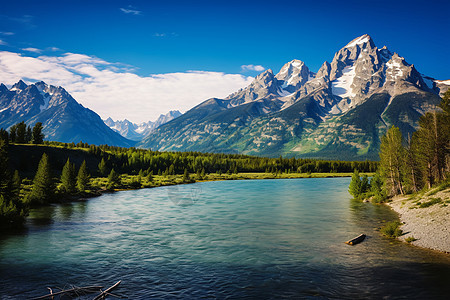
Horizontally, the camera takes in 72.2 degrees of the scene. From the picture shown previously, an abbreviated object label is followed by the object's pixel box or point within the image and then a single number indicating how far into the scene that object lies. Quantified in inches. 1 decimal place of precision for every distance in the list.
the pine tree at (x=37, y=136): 6318.9
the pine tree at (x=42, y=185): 2908.5
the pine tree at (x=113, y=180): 4370.1
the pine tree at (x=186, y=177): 6054.6
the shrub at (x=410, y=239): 1513.4
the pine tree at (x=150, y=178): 5487.2
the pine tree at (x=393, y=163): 2997.0
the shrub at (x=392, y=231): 1631.4
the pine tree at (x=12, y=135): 6226.4
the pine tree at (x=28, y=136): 6757.9
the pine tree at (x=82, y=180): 3816.9
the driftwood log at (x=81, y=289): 924.9
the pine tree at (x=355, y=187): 3353.8
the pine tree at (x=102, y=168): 6200.8
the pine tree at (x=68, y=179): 3538.4
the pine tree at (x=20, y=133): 6294.3
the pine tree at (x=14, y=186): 2154.3
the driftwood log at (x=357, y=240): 1517.0
